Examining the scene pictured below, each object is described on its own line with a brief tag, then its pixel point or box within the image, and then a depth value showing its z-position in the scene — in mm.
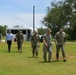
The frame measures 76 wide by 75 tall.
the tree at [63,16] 45735
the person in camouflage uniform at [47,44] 11512
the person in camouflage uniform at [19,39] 16859
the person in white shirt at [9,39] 17132
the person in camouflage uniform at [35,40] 13631
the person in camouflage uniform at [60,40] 11931
